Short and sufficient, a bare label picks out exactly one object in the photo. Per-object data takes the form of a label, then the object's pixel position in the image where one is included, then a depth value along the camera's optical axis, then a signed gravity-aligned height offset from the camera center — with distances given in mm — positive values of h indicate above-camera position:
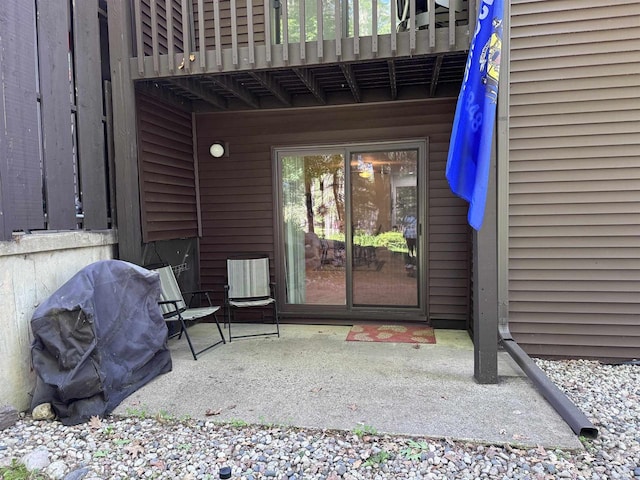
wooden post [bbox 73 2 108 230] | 3152 +849
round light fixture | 4562 +789
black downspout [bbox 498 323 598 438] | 2156 -1044
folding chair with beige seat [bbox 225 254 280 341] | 4180 -613
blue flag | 2469 +606
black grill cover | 2455 -720
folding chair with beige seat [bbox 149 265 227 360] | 3520 -721
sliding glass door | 4387 -72
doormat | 3890 -1117
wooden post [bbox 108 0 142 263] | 3318 +725
